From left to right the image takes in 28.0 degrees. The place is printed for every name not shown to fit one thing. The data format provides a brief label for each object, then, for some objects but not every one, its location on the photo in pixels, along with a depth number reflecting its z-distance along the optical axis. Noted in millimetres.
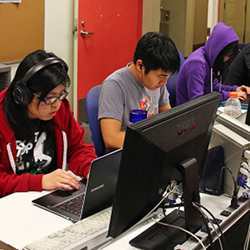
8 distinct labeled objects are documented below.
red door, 4348
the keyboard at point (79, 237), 1301
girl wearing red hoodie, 1813
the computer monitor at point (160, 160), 1172
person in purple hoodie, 2982
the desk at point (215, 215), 1396
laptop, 1403
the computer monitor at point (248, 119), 2077
